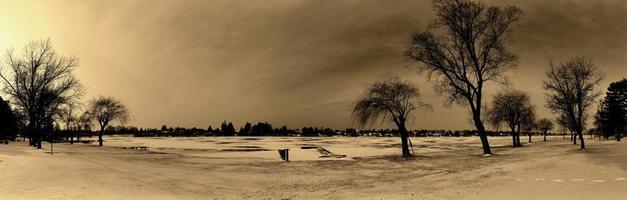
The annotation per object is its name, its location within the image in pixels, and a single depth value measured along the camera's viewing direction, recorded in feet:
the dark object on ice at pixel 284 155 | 136.24
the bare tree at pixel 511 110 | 231.71
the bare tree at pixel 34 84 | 153.48
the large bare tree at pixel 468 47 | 121.70
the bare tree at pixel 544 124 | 387.06
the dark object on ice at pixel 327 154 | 153.85
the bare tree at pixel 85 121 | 318.20
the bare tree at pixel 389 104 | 143.64
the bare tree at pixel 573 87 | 159.12
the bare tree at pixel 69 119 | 291.79
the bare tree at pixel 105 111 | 301.63
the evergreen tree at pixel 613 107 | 292.20
